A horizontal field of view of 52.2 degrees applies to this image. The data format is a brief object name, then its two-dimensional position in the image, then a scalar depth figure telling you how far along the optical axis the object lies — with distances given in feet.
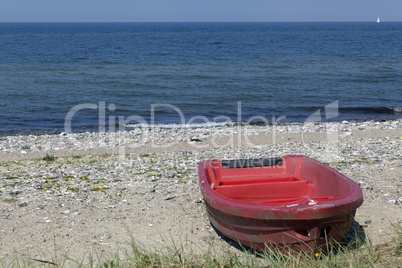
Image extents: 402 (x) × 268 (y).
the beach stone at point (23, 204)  23.74
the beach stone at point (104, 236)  19.98
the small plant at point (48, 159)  34.32
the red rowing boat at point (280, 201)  16.65
